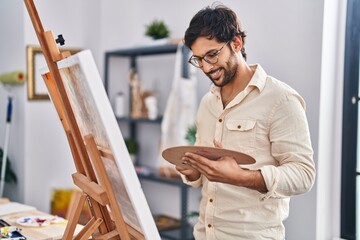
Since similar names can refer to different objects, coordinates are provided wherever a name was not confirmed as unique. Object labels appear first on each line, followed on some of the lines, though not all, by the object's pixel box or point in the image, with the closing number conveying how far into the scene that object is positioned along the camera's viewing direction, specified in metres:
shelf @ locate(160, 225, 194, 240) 3.21
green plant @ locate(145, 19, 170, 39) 3.42
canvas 1.15
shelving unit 3.16
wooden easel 1.28
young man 1.40
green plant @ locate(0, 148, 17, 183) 3.87
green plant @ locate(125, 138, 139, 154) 3.74
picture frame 3.79
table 1.84
